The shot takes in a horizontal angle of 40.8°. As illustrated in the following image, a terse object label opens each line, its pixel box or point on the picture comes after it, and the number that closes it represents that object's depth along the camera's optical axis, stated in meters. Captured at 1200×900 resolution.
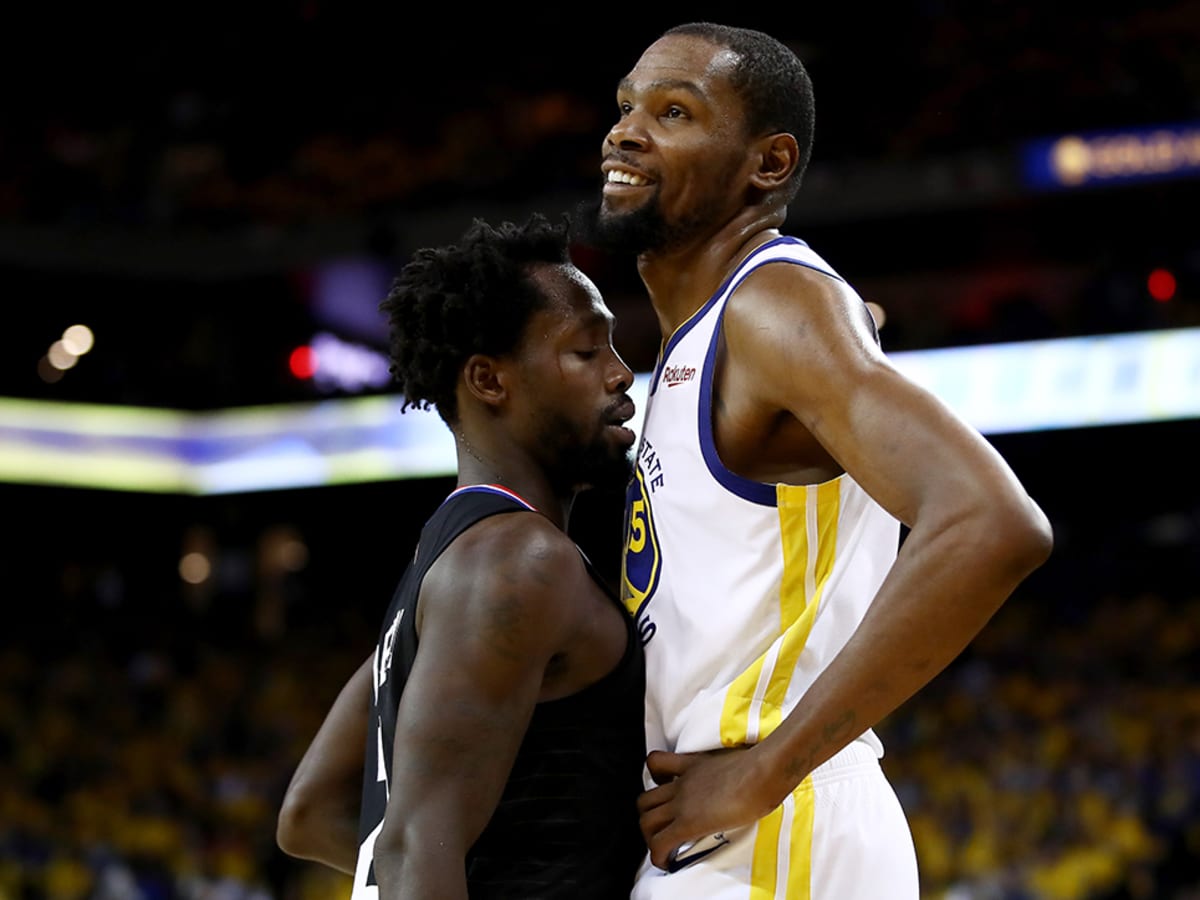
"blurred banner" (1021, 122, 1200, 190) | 13.85
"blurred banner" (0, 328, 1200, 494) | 13.22
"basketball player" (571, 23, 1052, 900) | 2.38
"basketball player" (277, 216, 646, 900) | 2.56
